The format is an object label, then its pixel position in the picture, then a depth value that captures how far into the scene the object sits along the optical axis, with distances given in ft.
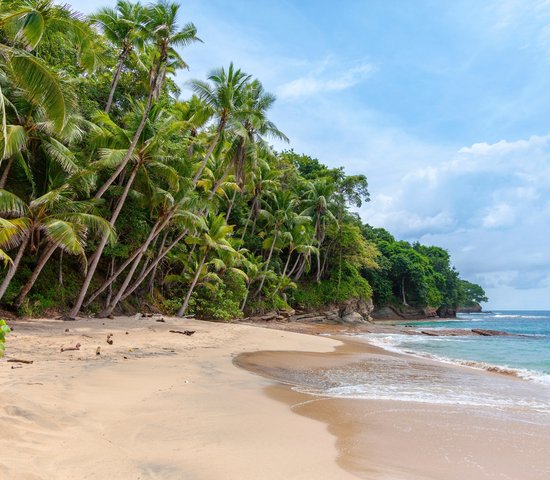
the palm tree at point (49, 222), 33.55
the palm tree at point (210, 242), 63.93
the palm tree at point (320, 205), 112.88
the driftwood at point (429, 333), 89.79
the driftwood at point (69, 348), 26.41
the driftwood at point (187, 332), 41.87
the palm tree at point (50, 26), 22.17
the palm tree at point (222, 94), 55.88
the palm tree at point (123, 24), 47.73
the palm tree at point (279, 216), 97.45
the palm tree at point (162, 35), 46.73
